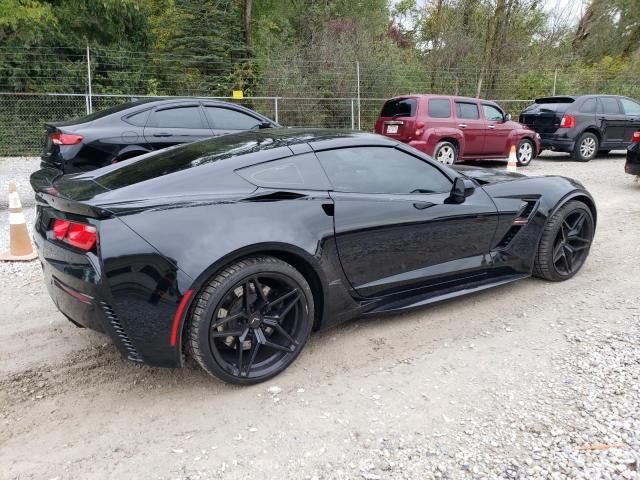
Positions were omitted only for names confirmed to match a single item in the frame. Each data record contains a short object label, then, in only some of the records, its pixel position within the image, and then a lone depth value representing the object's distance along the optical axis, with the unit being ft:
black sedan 21.45
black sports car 8.34
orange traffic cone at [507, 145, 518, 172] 29.55
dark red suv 34.04
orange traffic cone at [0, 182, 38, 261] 16.57
